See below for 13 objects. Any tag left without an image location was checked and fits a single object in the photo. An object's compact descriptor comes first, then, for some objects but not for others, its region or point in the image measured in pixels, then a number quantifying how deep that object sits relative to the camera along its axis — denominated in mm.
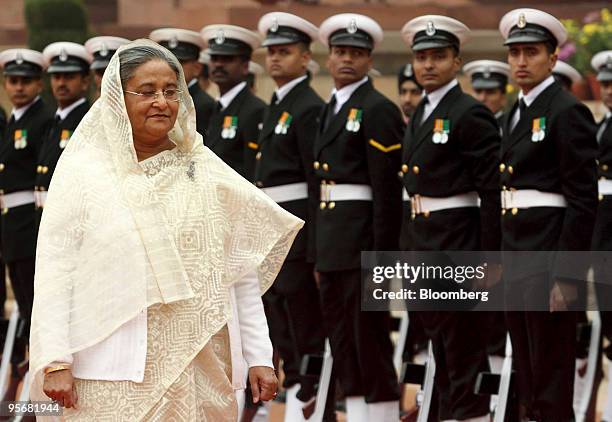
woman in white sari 8500
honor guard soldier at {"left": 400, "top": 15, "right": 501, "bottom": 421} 13305
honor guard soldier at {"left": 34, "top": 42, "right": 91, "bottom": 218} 17156
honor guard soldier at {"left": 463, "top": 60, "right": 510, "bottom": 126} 17672
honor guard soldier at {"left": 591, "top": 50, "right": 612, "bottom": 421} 13359
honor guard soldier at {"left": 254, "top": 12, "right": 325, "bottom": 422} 15234
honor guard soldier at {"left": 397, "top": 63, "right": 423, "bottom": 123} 17844
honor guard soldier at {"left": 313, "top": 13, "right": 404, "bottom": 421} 14172
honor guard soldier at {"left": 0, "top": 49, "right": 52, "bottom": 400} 17484
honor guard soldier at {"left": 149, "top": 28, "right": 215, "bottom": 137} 17500
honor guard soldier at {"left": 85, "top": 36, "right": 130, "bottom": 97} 17359
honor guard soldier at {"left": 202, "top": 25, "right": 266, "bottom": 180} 16406
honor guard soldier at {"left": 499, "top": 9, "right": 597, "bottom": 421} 12430
